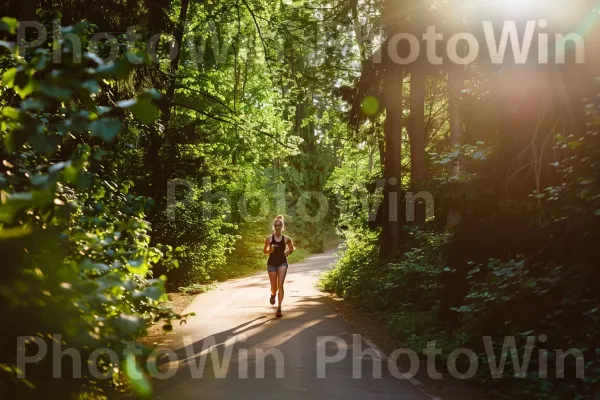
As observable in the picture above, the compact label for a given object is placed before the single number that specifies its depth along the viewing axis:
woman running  13.23
